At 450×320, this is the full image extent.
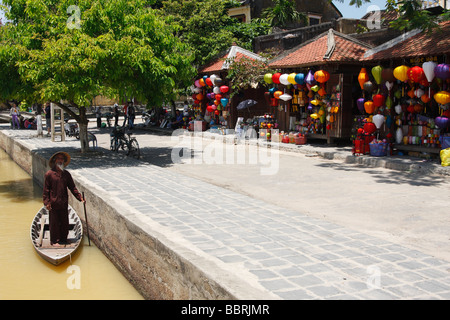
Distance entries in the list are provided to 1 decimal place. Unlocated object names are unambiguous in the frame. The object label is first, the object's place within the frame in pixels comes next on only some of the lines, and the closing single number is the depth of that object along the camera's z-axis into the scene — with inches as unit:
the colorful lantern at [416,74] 510.6
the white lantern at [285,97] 722.8
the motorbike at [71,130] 846.5
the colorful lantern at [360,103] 609.6
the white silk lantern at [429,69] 497.7
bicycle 621.0
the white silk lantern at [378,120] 567.5
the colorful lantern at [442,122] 500.1
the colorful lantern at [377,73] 562.6
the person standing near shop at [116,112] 1057.9
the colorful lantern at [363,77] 596.1
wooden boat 321.7
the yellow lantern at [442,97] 491.1
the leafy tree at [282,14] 1123.9
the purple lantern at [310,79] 664.4
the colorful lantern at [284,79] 706.2
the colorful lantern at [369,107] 583.3
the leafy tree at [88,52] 469.4
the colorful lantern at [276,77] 728.3
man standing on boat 313.3
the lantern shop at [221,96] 873.5
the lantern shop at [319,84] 642.2
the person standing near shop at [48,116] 916.6
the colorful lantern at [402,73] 529.0
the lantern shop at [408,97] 506.0
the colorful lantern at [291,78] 691.7
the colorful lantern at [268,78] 754.2
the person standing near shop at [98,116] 1159.0
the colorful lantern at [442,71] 484.4
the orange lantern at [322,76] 639.1
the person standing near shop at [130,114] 1055.2
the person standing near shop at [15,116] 1075.7
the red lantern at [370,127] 576.7
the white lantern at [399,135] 570.9
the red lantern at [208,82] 901.0
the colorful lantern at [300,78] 678.5
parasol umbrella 786.8
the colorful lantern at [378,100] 573.0
